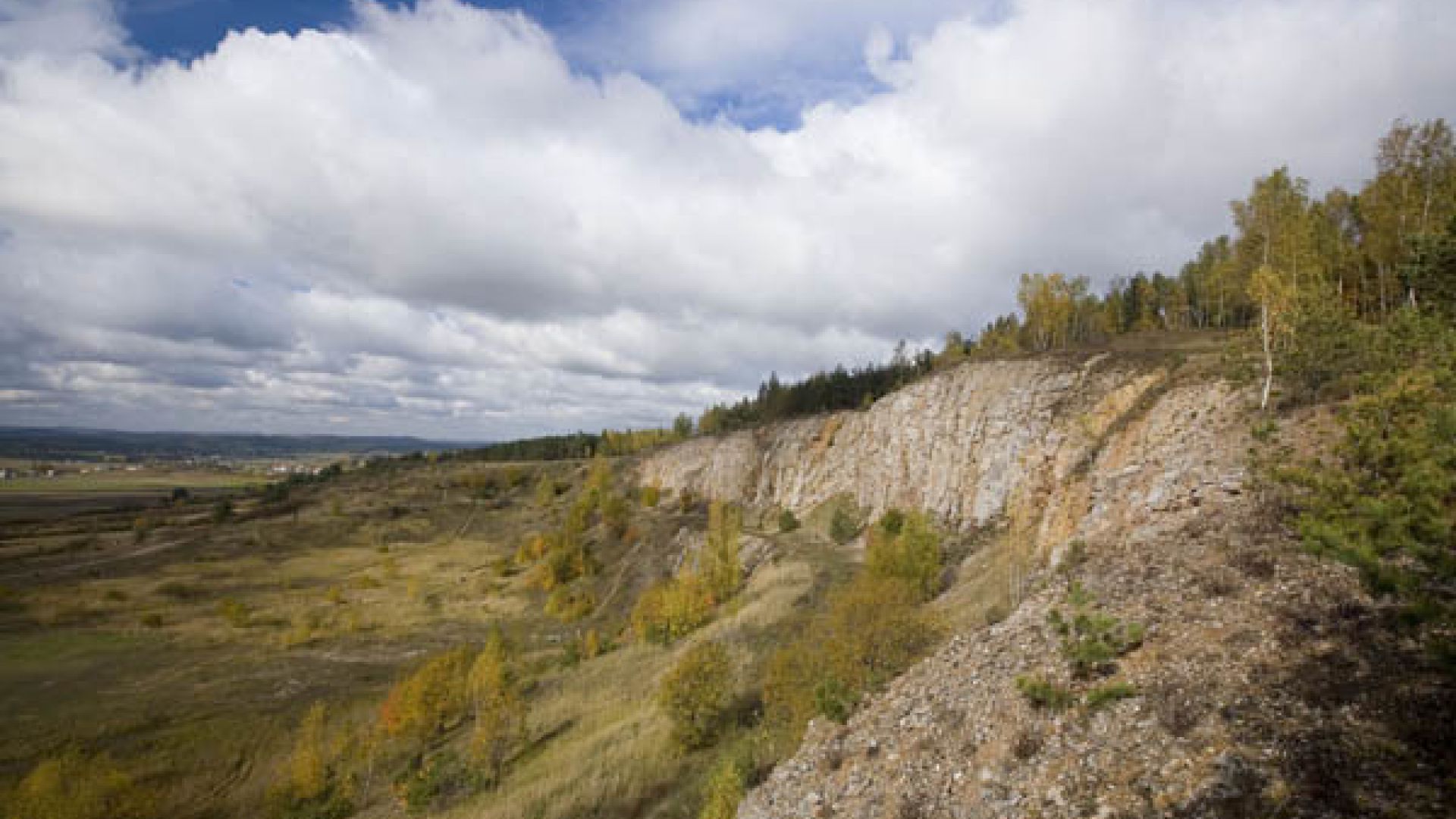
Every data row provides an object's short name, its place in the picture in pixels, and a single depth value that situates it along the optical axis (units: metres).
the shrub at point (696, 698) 29.53
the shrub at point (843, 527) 63.75
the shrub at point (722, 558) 59.34
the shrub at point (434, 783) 31.70
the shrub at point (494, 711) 34.88
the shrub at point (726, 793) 20.16
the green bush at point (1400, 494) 8.82
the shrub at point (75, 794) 33.62
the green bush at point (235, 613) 77.94
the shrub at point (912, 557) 37.41
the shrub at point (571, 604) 76.31
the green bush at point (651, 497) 114.00
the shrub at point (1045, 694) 14.22
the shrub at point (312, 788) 35.41
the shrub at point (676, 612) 53.06
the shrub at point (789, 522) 75.06
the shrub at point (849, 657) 22.25
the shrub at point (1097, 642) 14.55
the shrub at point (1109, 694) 13.20
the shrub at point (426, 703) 42.62
